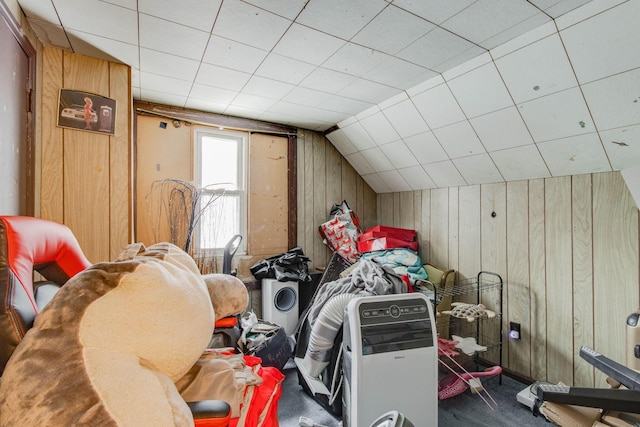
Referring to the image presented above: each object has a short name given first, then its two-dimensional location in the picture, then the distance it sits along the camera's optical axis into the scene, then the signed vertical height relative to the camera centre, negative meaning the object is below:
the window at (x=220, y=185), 2.89 +0.28
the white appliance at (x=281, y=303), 2.84 -0.85
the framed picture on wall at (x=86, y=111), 1.81 +0.63
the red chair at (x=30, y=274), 0.72 -0.18
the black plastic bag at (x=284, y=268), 2.90 -0.53
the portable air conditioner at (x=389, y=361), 1.46 -0.73
